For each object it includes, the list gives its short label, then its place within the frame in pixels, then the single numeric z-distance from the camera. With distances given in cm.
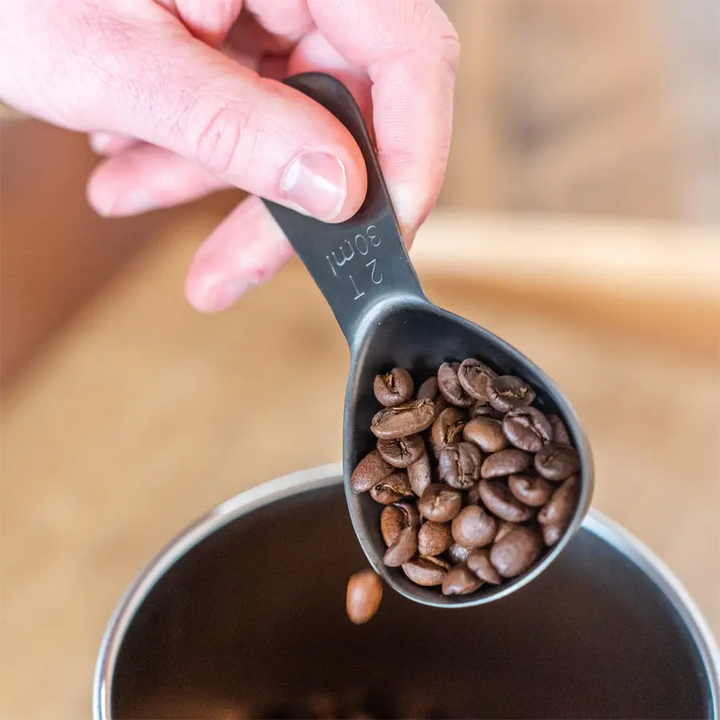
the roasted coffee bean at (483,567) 30
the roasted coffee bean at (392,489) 31
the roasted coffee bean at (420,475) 31
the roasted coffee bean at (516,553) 29
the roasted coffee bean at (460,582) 30
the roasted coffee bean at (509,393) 30
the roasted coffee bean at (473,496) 31
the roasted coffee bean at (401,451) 31
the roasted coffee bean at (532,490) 30
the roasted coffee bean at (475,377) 30
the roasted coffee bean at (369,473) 30
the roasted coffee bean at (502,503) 30
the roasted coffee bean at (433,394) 31
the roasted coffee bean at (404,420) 31
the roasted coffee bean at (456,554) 31
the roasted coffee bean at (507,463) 30
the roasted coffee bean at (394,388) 31
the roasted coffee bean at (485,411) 31
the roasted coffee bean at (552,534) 29
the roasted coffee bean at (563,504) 29
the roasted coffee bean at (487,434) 30
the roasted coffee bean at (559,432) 30
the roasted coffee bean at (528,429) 30
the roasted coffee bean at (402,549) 30
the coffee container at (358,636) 29
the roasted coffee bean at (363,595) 31
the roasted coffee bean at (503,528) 30
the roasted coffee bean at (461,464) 30
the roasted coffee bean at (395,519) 31
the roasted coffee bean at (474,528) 30
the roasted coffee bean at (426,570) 30
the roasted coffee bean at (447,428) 31
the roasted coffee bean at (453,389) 31
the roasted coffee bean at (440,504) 30
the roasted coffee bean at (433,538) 30
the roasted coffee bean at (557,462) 29
